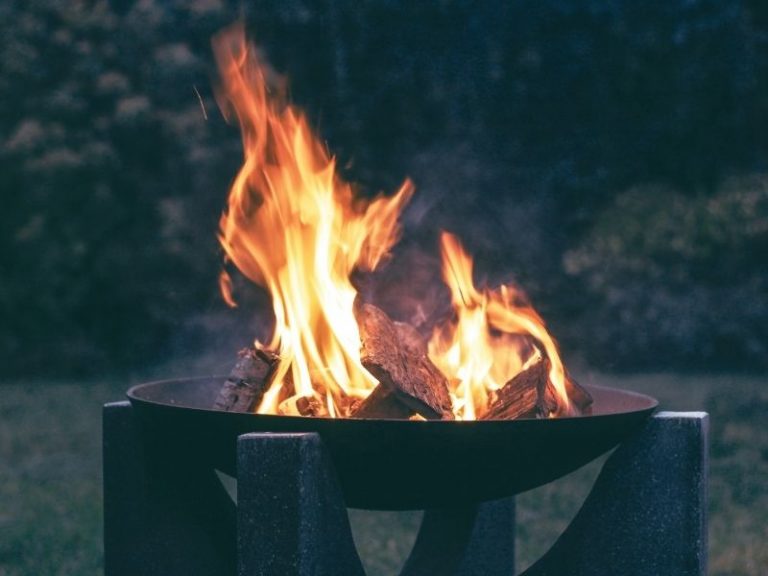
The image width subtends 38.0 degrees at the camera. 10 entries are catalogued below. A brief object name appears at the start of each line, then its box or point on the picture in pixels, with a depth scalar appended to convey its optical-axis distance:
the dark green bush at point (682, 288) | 10.13
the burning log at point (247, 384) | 2.81
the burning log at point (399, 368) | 2.59
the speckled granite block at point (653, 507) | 2.61
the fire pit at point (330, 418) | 2.34
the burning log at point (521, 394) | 2.68
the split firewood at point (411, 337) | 3.07
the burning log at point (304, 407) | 2.82
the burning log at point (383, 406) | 2.62
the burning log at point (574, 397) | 2.85
